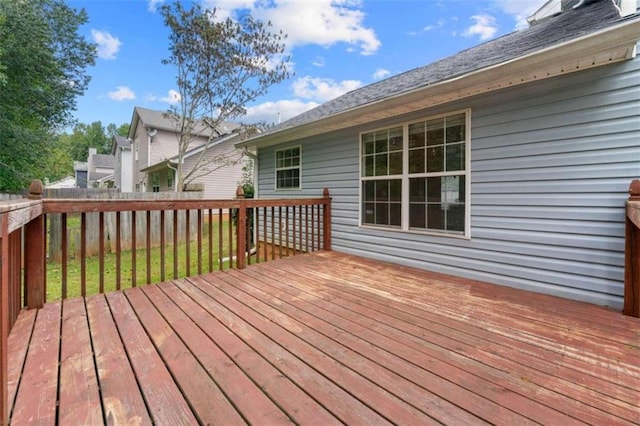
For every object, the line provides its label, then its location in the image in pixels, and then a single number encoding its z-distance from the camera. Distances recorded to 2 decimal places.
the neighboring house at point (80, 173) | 33.53
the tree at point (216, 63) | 10.24
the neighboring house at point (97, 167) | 30.97
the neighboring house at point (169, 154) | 13.99
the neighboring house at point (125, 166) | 20.11
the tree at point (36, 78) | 9.91
